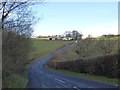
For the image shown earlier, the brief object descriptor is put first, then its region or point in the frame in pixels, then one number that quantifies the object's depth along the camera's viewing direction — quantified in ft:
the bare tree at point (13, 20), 22.96
